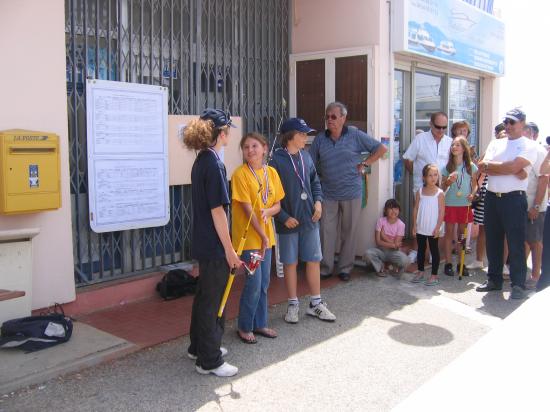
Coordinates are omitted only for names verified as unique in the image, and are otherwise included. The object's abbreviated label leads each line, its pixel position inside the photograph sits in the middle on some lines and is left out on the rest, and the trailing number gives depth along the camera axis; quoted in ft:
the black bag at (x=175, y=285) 19.08
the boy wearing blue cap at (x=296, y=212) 16.83
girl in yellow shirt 14.85
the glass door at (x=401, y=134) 27.40
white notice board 17.58
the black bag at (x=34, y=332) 14.08
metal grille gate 17.62
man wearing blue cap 19.65
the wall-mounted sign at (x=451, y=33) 24.17
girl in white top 21.80
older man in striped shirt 22.03
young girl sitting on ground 22.88
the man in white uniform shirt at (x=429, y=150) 25.09
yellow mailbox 14.52
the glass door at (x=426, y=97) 29.14
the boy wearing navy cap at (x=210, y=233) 12.85
